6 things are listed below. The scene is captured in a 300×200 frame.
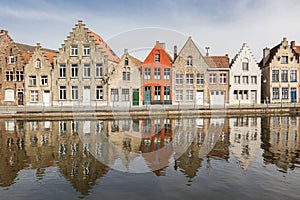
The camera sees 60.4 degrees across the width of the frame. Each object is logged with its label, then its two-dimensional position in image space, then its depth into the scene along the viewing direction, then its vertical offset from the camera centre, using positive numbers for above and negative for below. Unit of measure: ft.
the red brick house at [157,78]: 131.03 +10.57
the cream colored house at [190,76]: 134.31 +11.87
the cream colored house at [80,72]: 124.57 +12.98
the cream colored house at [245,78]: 138.62 +11.11
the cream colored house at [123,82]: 126.31 +8.13
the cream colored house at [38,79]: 127.13 +9.67
